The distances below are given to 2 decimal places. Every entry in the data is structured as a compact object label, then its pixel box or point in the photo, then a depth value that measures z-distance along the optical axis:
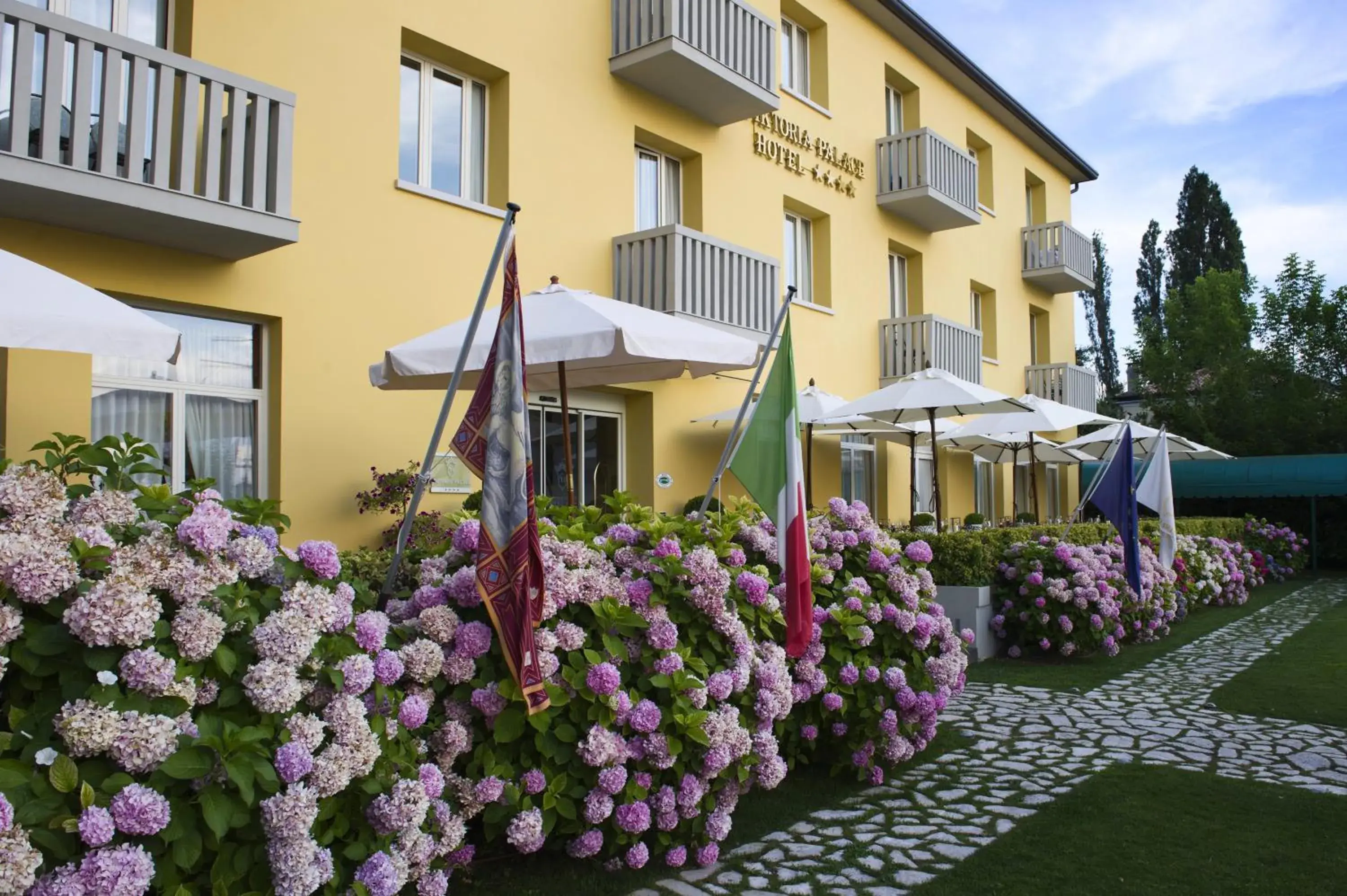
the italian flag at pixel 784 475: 4.71
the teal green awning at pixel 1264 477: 21.03
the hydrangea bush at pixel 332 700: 2.63
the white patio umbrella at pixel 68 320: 4.34
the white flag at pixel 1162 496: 10.80
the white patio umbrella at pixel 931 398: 10.56
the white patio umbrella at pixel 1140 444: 17.22
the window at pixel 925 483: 18.12
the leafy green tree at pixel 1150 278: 50.12
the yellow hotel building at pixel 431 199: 6.96
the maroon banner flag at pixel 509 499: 3.64
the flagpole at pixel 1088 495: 10.19
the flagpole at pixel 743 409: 4.87
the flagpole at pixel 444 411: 3.81
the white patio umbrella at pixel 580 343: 5.85
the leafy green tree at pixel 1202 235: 43.66
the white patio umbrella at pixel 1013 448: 16.31
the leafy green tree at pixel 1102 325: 50.50
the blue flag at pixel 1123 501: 9.63
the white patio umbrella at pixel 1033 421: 12.76
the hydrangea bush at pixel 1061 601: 9.74
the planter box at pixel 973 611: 9.90
